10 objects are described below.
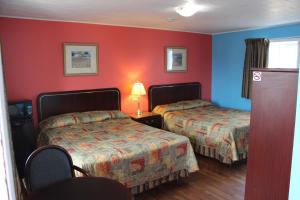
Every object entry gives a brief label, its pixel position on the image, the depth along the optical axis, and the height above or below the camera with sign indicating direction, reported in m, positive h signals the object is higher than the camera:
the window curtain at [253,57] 4.70 +0.17
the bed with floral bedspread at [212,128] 3.73 -0.97
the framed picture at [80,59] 4.04 +0.15
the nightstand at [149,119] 4.42 -0.91
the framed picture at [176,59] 5.20 +0.16
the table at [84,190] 1.71 -0.86
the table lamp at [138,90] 4.51 -0.40
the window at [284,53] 4.43 +0.23
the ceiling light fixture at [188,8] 2.93 +0.69
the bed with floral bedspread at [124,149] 2.70 -0.92
